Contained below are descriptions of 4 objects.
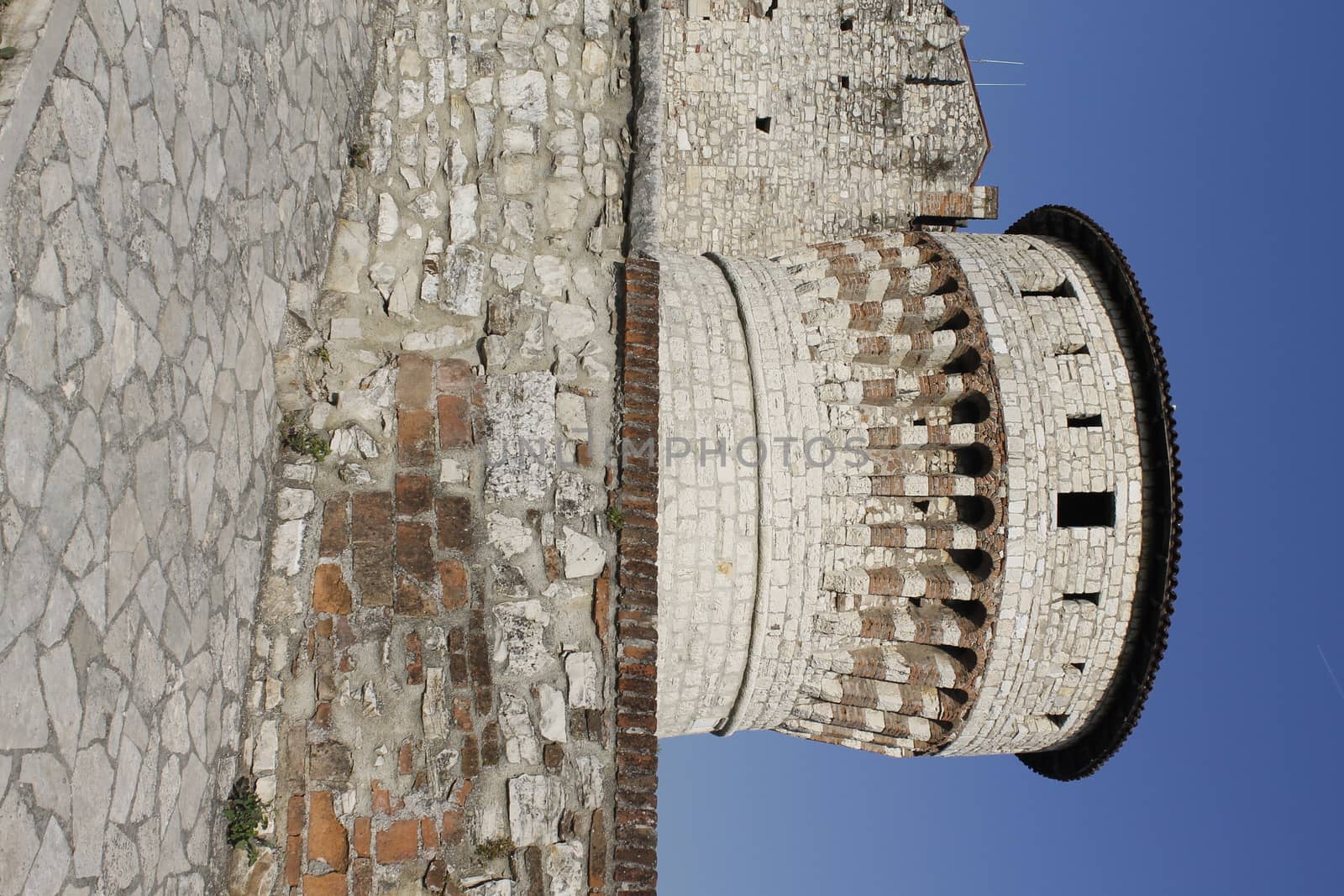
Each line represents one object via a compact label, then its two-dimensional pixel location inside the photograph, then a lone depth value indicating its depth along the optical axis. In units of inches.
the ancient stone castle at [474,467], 137.1
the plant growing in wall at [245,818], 192.1
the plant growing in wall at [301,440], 214.7
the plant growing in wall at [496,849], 213.9
